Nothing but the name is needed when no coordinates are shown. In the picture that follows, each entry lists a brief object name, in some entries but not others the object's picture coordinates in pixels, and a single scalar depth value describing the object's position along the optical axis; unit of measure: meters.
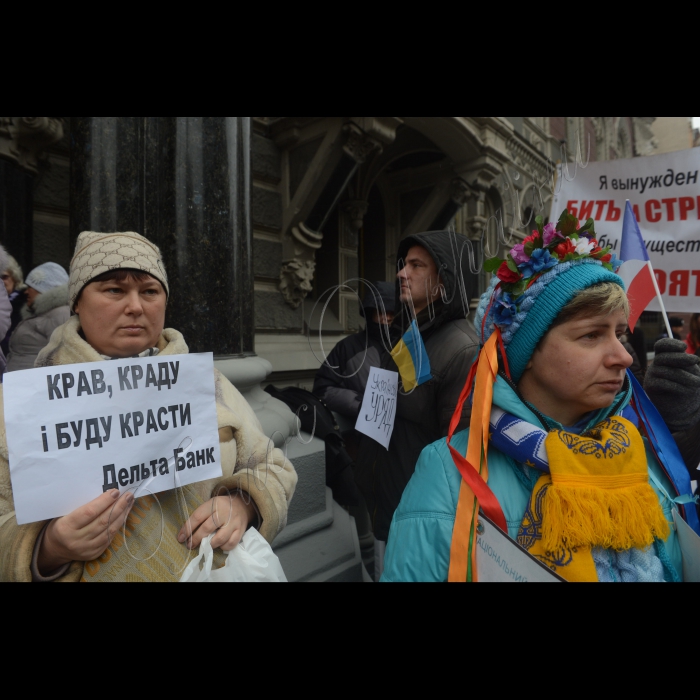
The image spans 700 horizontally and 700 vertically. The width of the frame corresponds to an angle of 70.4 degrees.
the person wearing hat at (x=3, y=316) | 1.48
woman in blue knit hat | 1.00
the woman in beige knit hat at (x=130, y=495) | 1.02
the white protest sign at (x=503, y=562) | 0.89
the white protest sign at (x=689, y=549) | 1.01
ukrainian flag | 1.85
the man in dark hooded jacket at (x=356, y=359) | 2.68
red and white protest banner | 2.00
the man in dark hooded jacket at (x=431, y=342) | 1.85
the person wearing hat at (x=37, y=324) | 2.28
